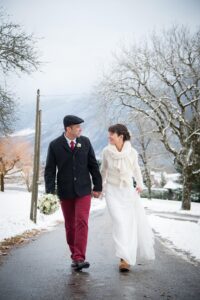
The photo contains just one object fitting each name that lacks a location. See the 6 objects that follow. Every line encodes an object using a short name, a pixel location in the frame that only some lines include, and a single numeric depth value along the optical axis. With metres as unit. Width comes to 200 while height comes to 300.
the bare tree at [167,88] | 27.91
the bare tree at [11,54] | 13.85
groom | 5.99
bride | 6.30
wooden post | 15.39
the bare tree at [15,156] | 52.97
